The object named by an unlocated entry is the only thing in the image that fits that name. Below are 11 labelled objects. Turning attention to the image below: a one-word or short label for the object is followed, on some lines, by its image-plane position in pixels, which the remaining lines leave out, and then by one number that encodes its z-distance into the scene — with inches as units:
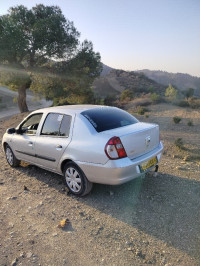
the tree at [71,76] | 586.6
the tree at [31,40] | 558.6
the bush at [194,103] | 554.3
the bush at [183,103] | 591.9
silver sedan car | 140.6
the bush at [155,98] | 667.4
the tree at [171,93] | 695.2
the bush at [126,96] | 843.3
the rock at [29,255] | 110.7
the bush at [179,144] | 277.4
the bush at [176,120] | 395.5
